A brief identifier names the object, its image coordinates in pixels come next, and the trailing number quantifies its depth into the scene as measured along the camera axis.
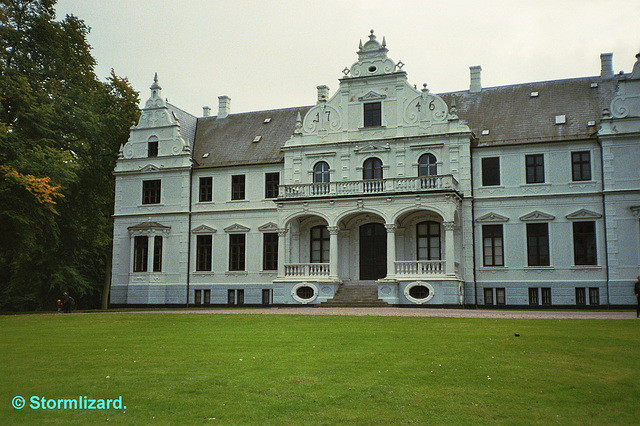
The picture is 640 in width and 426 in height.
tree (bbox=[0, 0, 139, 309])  26.81
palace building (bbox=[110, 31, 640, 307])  31.06
